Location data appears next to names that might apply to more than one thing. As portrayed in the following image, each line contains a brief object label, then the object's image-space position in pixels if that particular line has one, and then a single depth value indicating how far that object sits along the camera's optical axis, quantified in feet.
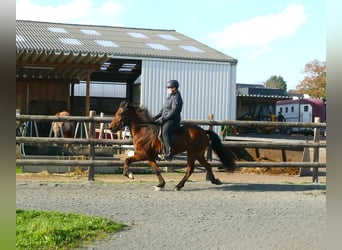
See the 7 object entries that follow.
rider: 32.89
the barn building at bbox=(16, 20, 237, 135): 70.56
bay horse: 34.14
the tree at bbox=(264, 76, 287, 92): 412.11
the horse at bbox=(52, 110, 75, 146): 56.32
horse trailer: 154.61
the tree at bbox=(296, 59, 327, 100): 205.67
